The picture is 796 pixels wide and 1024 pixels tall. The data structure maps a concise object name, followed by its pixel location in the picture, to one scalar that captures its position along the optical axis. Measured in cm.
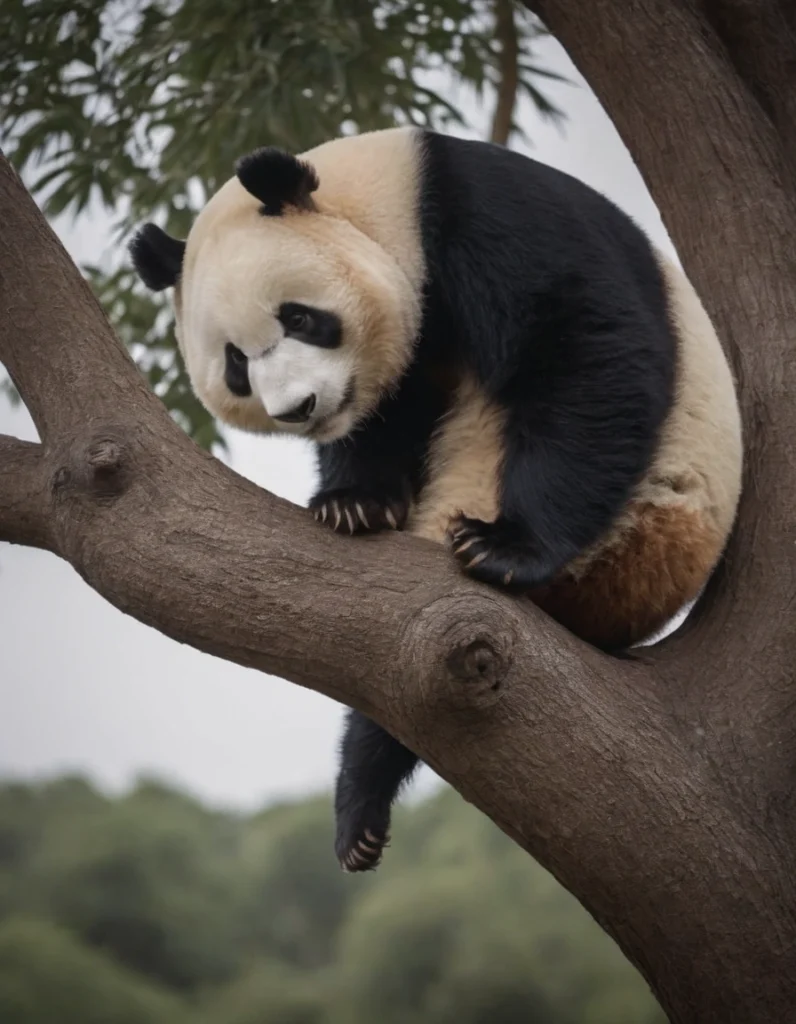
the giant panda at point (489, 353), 761
